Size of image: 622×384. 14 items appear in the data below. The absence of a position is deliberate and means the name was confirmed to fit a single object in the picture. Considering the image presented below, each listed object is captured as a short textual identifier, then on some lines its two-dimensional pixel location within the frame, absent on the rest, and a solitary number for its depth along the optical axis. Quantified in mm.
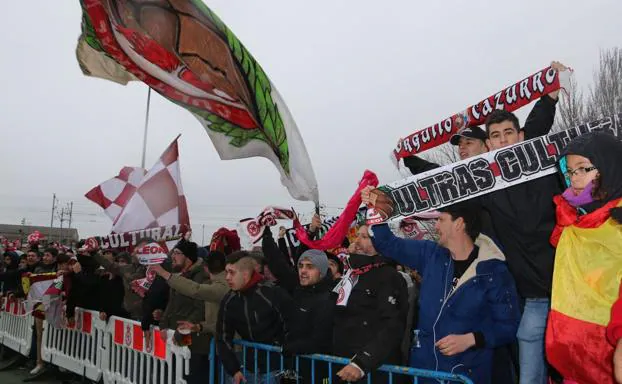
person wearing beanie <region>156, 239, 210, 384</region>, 4793
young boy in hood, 1851
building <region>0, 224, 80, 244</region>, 67988
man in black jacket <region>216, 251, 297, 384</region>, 4223
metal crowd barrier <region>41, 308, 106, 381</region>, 6798
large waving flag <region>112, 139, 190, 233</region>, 6910
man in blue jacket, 2957
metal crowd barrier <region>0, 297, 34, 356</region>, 8859
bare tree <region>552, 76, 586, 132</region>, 14820
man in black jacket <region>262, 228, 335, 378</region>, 3684
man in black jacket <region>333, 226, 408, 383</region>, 3197
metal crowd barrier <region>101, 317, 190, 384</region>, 5089
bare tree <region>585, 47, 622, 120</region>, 15219
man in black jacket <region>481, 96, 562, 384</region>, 2768
